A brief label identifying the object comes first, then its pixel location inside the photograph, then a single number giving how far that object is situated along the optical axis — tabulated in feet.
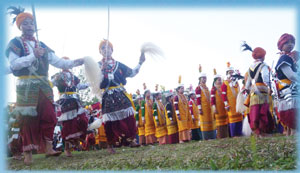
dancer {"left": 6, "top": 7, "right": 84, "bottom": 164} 14.61
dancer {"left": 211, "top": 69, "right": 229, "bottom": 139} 23.50
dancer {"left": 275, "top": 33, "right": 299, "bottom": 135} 15.26
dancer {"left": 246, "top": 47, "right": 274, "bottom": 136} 17.38
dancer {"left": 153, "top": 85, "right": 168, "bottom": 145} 28.84
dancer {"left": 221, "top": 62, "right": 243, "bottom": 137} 22.99
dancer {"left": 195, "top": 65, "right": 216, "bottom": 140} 23.76
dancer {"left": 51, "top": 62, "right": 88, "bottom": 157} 19.01
